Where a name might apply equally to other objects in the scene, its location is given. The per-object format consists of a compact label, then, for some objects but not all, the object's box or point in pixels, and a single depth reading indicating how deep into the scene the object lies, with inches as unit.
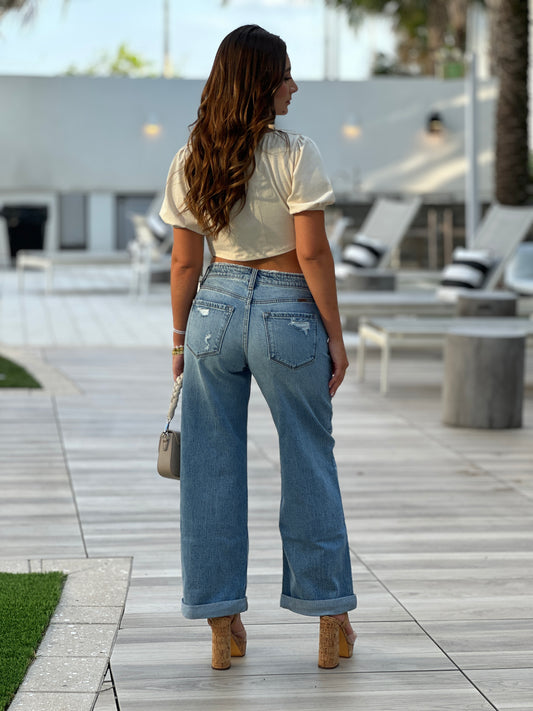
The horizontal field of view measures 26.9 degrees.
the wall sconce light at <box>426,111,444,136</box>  680.4
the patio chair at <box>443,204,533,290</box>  347.9
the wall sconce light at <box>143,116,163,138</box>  657.8
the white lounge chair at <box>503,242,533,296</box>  398.9
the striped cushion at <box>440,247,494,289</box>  342.6
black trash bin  638.5
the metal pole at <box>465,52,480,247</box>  410.9
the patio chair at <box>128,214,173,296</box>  461.1
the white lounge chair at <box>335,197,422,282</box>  410.3
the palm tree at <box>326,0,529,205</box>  478.3
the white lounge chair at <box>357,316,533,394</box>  250.7
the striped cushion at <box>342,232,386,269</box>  410.3
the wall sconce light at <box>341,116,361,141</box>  676.6
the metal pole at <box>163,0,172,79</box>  714.8
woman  90.7
